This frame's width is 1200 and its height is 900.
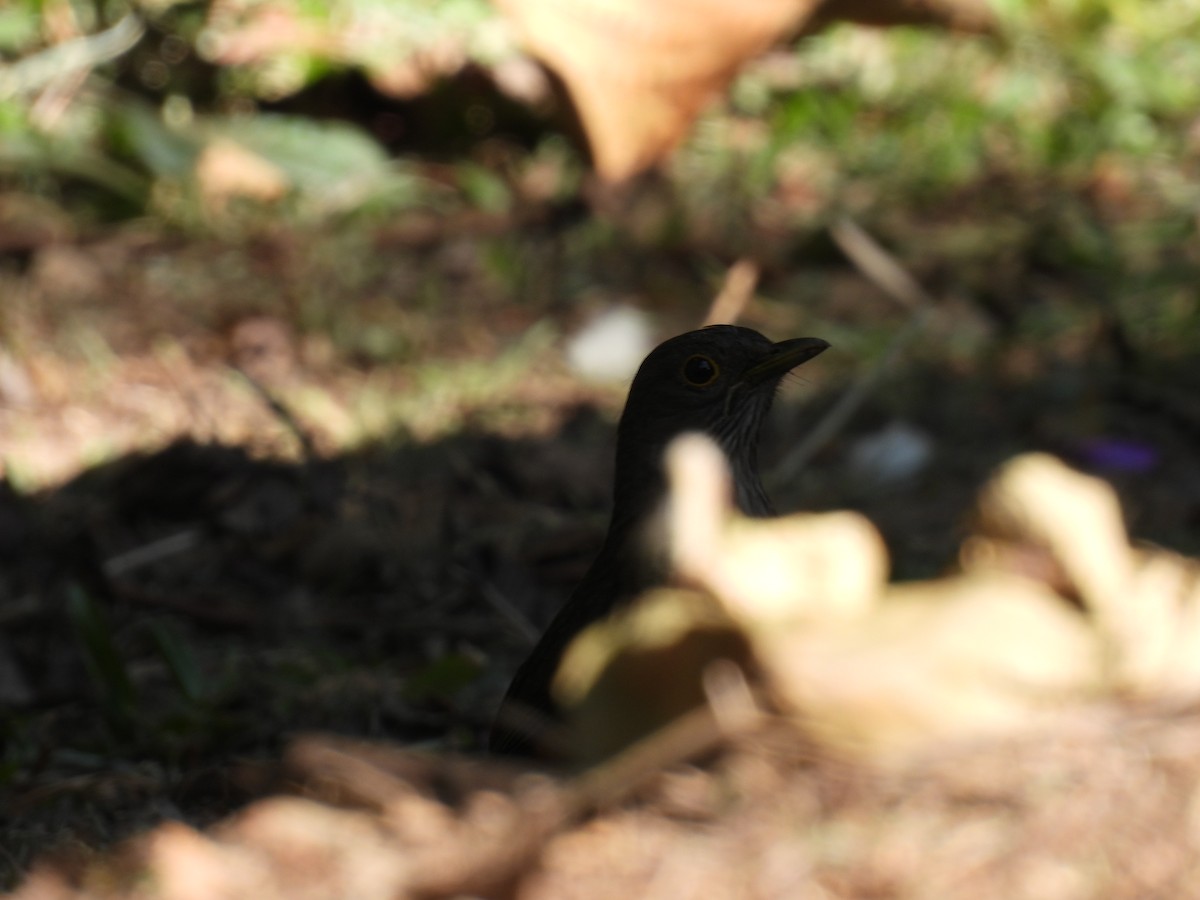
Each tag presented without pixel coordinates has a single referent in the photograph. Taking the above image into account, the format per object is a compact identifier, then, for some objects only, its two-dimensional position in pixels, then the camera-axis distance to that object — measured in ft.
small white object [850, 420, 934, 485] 37.17
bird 27.35
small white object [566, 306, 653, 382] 40.83
